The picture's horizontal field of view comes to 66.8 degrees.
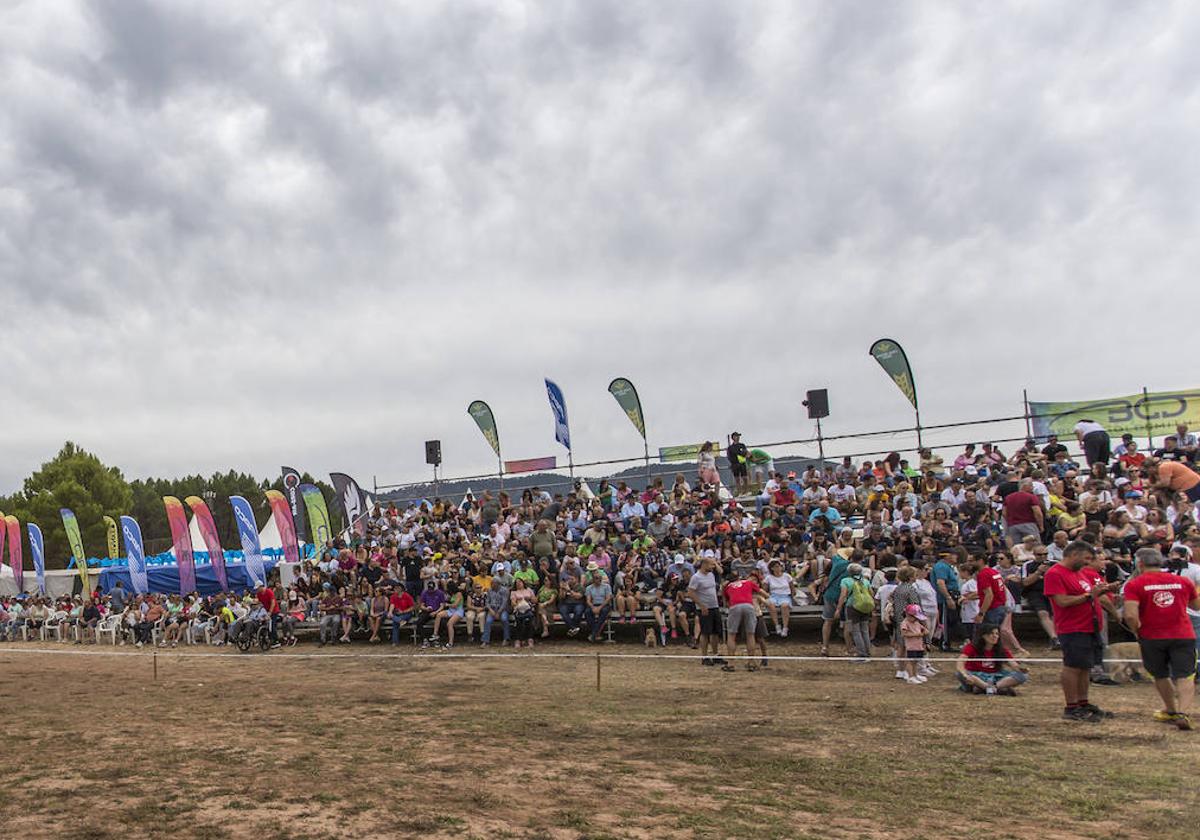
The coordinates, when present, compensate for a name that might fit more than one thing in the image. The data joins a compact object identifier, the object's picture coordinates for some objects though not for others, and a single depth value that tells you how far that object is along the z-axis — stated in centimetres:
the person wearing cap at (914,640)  1230
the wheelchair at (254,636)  2128
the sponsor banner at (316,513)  3497
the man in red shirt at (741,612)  1428
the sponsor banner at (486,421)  3209
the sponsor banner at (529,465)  3017
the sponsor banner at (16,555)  3831
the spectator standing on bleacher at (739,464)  2442
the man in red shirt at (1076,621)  898
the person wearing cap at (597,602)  1867
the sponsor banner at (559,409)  2916
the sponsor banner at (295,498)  3481
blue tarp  3641
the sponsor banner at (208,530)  3222
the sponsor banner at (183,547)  3247
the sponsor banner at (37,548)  3816
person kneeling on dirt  1096
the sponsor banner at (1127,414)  2109
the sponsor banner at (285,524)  3281
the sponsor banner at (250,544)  3103
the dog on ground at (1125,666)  1145
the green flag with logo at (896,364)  2370
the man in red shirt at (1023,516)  1530
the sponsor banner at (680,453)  2734
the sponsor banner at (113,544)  4281
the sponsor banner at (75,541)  3650
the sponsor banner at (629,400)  2898
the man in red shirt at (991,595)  1181
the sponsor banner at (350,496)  3303
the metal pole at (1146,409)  2119
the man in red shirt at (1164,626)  869
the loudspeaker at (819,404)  2455
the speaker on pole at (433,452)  3212
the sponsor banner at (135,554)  3481
